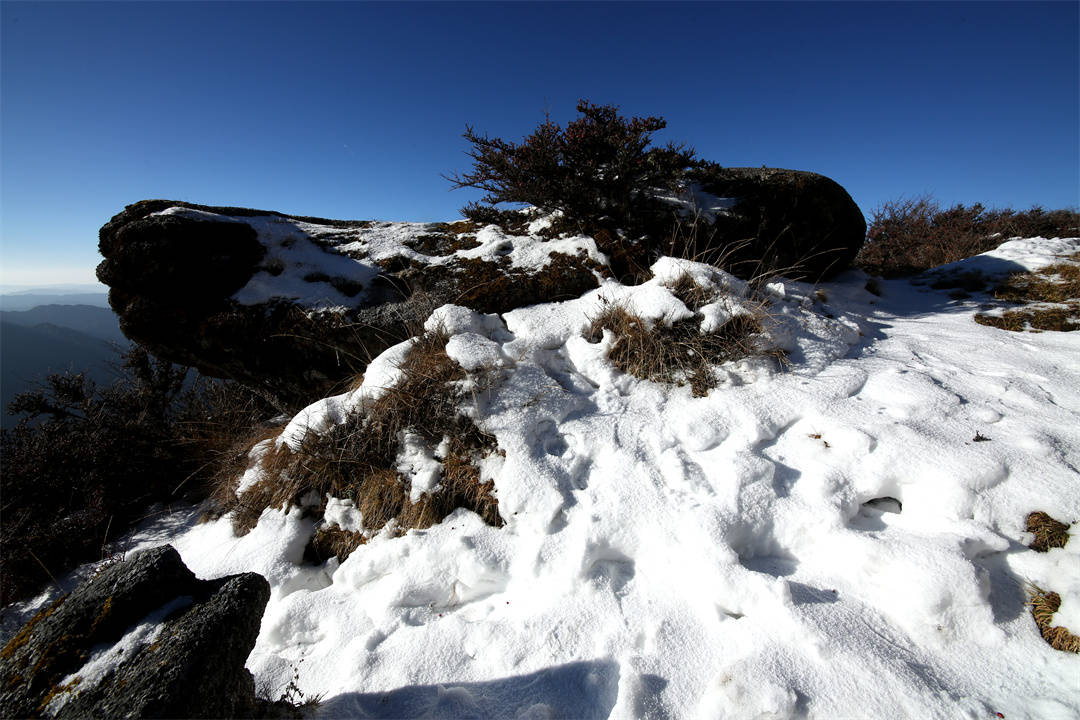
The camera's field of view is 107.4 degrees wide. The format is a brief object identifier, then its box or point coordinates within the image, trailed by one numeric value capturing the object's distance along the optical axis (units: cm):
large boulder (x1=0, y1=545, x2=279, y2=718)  127
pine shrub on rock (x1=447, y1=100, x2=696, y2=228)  431
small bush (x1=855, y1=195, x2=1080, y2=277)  881
